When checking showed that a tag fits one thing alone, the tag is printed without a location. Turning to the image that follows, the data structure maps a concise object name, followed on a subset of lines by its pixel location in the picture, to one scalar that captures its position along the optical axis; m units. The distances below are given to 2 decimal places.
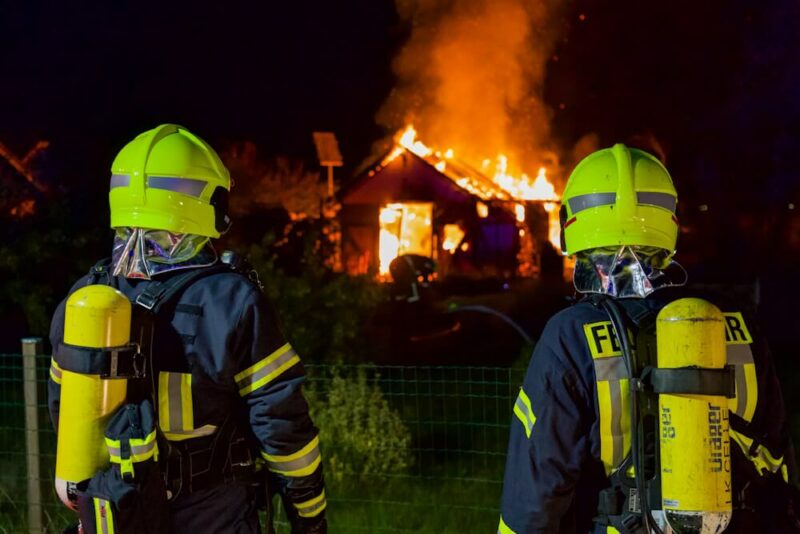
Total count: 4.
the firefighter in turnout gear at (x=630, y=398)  2.11
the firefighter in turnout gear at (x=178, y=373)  2.37
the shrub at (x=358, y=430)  5.62
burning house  22.61
